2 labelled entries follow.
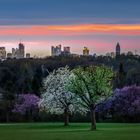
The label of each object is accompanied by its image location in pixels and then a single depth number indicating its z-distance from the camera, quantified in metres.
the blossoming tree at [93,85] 72.69
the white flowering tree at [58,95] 91.00
